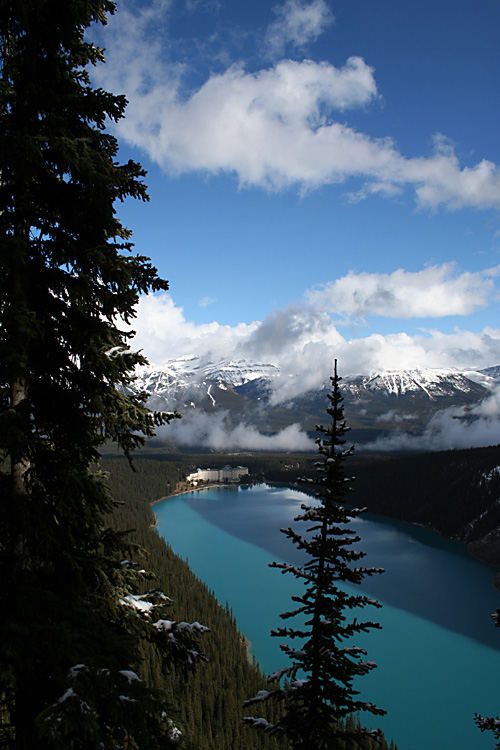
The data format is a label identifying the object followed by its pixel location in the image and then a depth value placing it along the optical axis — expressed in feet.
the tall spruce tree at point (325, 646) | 42.16
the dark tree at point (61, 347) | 23.57
